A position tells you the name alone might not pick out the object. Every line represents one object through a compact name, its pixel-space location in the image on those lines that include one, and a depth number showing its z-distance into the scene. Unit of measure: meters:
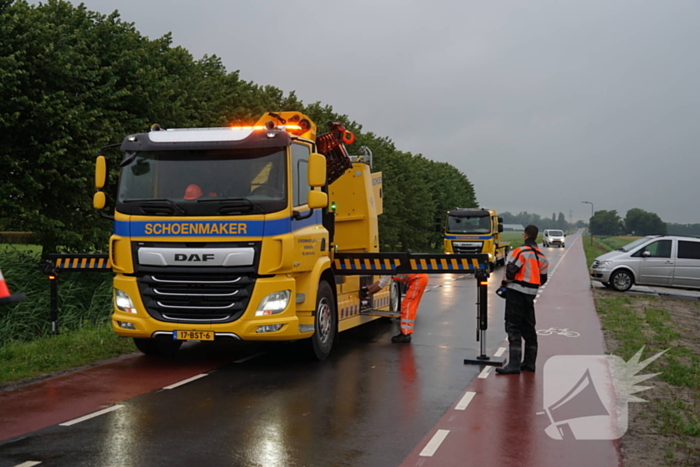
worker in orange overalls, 11.77
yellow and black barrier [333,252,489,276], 10.55
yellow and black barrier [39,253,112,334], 11.85
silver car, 20.84
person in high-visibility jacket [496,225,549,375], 9.15
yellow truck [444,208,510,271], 29.88
